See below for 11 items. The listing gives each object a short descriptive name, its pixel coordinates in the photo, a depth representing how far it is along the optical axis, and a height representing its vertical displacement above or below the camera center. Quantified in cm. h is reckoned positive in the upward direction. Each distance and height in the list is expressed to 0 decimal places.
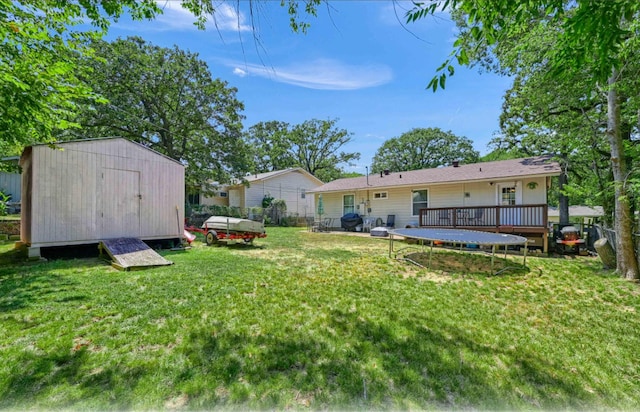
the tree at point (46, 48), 358 +240
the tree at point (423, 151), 3759 +795
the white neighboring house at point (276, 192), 2389 +131
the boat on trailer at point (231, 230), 940 -82
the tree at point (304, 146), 3578 +794
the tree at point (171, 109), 1570 +615
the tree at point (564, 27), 201 +143
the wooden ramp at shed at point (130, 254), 615 -117
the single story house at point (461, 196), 972 +53
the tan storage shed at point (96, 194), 673 +34
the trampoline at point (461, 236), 612 -74
